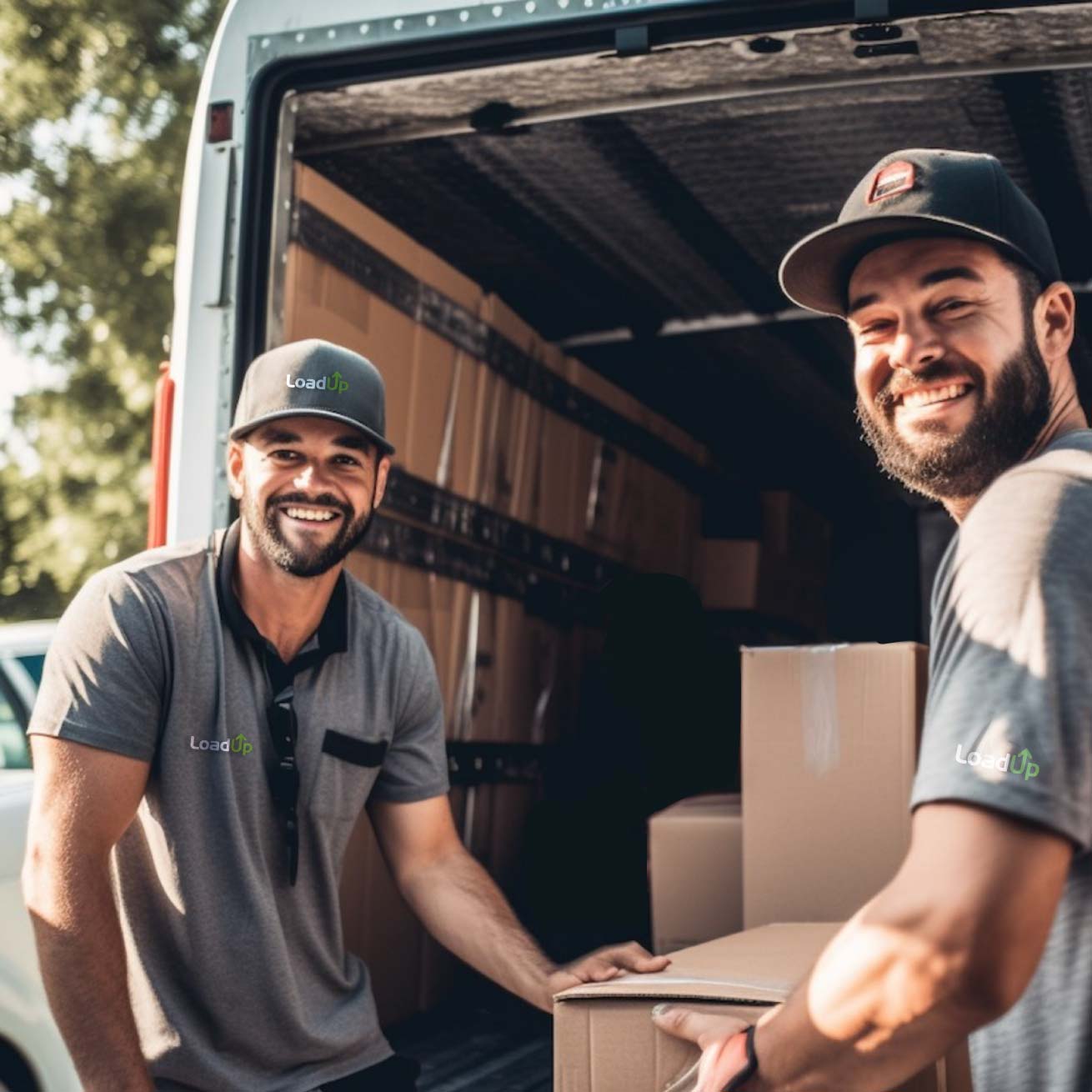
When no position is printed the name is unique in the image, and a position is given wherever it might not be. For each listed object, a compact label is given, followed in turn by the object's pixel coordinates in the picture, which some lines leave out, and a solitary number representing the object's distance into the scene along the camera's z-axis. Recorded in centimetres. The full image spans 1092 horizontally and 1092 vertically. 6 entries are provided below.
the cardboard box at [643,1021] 211
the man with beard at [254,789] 235
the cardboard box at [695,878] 332
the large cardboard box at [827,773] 307
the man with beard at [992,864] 124
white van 303
